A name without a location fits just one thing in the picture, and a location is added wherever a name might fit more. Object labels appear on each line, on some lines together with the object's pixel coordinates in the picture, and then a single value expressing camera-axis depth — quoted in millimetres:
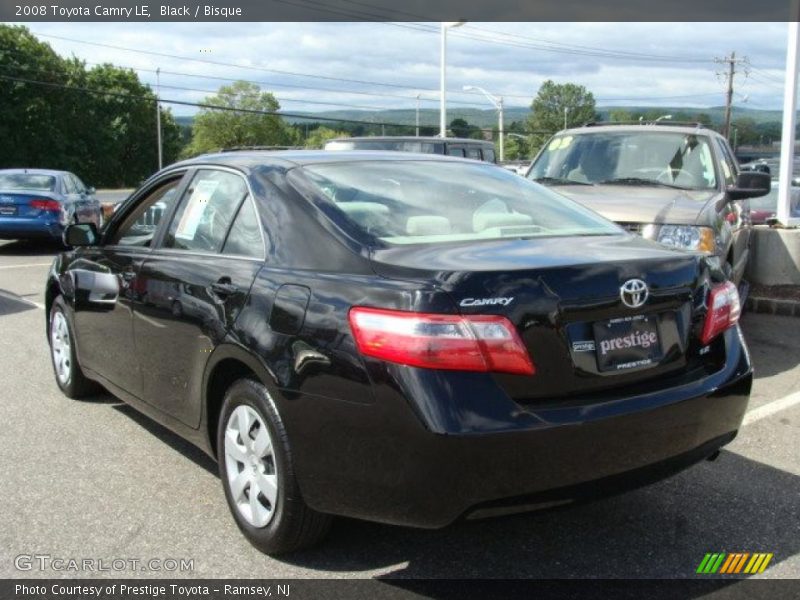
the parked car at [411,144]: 13570
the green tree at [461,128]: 60109
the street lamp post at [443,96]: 26359
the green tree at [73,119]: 73062
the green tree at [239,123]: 108875
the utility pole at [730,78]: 77875
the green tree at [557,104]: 137500
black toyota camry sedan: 2793
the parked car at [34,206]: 15281
